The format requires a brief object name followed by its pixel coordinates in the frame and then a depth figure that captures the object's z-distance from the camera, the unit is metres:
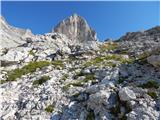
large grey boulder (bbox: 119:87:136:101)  6.46
